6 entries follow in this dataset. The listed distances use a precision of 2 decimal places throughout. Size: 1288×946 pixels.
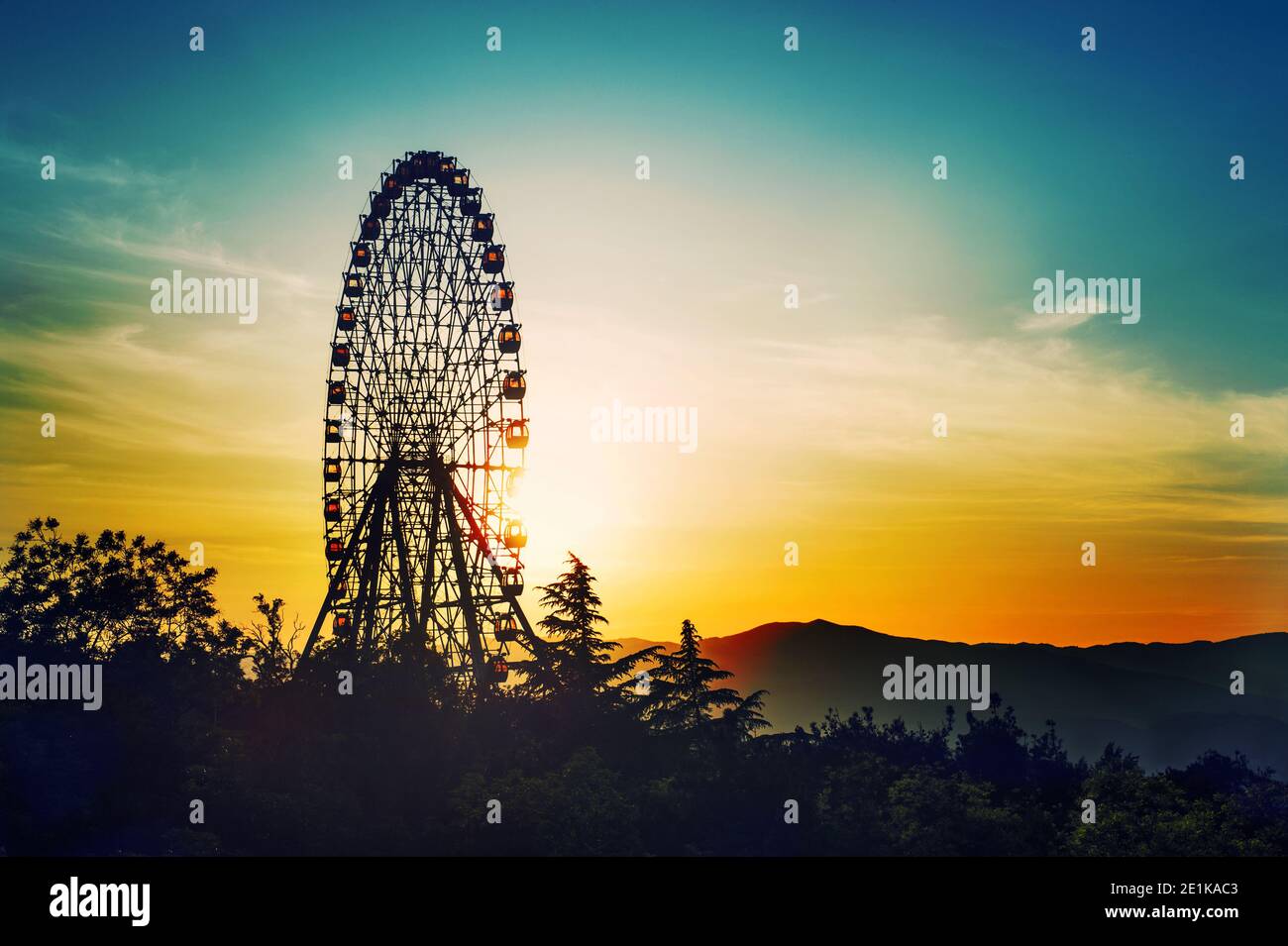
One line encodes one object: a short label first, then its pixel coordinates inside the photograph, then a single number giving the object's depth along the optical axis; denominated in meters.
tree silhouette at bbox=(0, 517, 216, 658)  52.31
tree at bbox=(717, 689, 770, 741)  65.36
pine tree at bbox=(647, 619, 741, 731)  66.50
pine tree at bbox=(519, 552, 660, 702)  63.47
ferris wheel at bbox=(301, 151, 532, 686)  60.00
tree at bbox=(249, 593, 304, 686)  52.22
